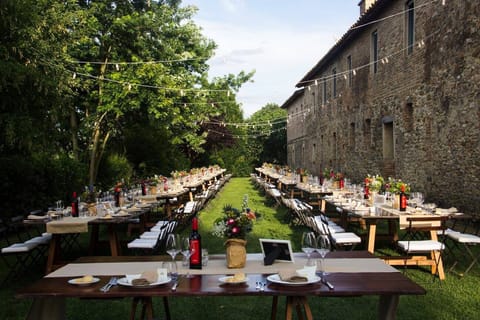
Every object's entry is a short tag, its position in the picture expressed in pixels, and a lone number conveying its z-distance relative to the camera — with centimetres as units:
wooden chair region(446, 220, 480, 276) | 620
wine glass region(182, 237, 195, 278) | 352
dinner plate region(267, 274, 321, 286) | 300
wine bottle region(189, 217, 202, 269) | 349
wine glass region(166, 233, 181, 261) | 350
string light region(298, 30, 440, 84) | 1163
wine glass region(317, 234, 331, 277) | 346
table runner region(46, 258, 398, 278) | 342
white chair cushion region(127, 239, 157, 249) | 642
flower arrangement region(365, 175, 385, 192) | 803
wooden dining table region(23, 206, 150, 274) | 637
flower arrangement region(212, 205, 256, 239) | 353
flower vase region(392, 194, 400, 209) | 727
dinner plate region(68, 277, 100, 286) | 311
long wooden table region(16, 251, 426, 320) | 288
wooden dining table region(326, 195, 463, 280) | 623
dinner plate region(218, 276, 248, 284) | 308
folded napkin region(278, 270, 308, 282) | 306
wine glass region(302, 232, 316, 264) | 349
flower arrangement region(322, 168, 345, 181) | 1174
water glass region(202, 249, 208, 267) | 359
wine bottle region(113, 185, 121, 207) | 843
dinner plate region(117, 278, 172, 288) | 303
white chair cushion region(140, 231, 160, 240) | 717
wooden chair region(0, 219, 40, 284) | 639
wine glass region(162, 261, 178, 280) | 323
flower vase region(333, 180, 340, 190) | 1155
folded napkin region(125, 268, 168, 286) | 306
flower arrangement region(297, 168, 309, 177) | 1478
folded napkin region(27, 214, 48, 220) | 688
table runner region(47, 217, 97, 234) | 635
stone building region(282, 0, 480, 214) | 982
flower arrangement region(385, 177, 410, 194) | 717
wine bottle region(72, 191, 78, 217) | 717
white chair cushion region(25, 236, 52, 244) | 692
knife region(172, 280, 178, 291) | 298
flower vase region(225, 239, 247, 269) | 350
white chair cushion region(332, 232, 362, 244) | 658
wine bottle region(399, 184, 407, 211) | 697
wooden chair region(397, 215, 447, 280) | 592
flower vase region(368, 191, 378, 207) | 798
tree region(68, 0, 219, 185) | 1506
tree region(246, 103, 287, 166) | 4438
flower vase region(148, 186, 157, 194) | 1093
